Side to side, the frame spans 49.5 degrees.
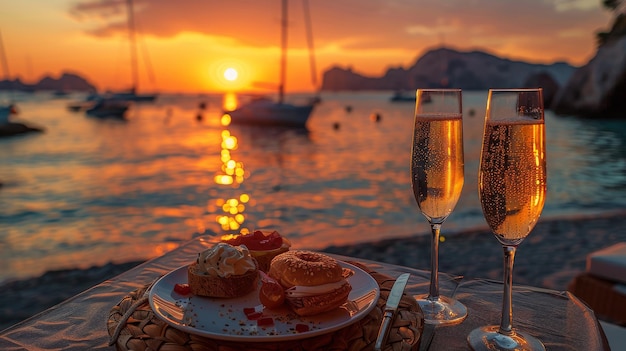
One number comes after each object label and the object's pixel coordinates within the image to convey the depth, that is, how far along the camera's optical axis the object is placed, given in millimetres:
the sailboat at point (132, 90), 42141
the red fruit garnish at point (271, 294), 566
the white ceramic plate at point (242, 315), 521
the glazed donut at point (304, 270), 571
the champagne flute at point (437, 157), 675
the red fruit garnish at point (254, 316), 552
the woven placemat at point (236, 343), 529
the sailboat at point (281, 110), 30086
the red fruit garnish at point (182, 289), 601
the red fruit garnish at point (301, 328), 530
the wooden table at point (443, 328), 593
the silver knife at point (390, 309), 532
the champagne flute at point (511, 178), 587
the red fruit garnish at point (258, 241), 695
